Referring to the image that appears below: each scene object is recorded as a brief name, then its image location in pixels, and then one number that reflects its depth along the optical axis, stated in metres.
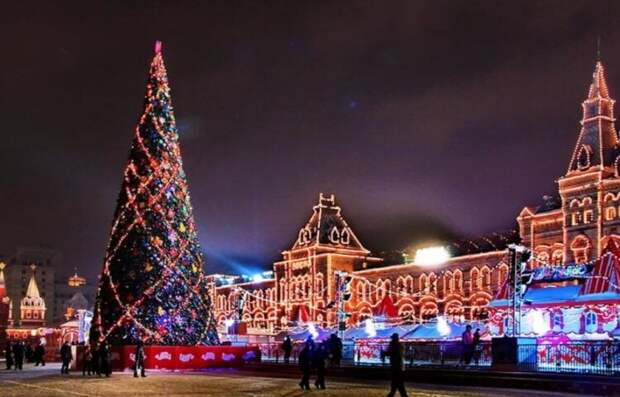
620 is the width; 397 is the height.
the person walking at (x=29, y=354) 56.56
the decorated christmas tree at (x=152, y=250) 36.78
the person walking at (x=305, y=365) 25.45
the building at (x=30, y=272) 173.75
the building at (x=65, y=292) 184.93
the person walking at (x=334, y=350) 35.81
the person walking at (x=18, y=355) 43.00
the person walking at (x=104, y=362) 33.19
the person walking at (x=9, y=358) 44.03
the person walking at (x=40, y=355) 49.59
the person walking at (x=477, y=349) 34.78
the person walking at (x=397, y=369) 20.11
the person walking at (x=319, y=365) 25.66
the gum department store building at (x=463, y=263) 62.34
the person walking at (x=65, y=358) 37.50
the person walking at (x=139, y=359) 31.92
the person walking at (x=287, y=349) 40.41
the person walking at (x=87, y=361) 35.62
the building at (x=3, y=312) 81.88
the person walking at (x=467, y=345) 33.91
